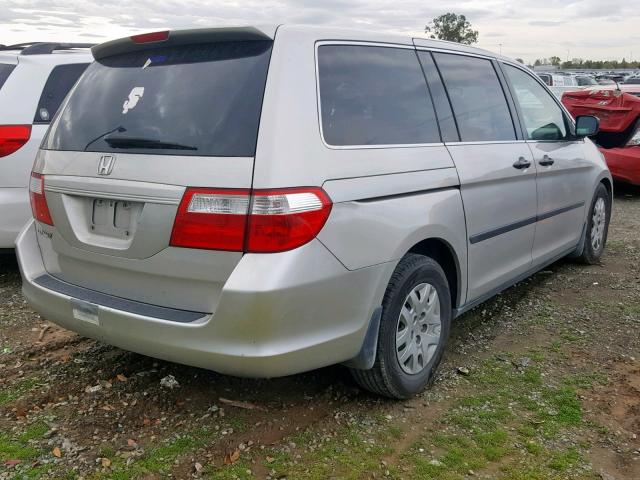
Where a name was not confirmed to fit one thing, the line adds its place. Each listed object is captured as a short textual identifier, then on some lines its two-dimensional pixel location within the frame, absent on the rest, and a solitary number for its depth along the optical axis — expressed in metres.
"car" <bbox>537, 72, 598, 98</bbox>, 25.39
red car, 8.82
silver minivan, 2.49
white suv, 4.71
